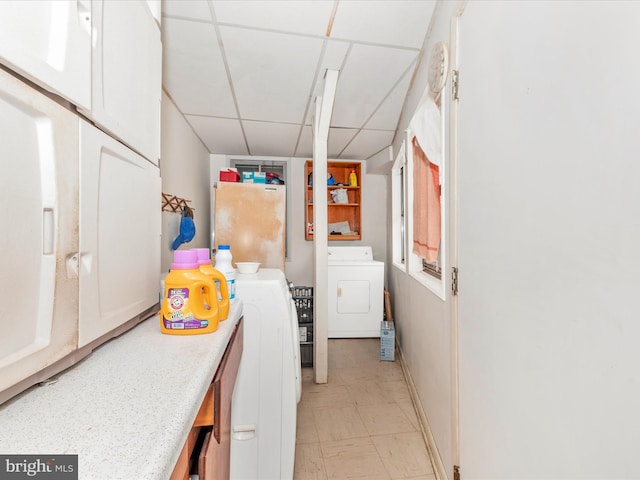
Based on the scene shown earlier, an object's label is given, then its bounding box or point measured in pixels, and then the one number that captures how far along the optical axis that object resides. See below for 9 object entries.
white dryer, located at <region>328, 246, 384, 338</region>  3.39
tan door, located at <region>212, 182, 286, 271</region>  2.66
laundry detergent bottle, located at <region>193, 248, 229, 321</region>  0.94
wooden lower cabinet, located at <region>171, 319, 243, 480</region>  0.59
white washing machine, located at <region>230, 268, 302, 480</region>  1.26
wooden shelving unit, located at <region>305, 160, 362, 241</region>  3.95
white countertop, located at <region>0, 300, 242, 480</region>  0.38
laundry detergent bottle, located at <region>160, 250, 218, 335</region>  0.83
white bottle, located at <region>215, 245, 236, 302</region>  1.15
